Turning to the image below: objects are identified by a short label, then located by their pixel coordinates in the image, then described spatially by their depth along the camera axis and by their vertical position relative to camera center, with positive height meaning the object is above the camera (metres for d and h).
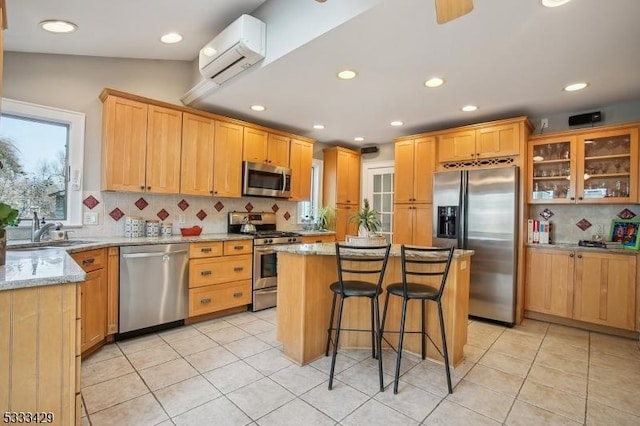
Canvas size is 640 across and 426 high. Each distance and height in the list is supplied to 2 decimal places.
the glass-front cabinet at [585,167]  3.41 +0.59
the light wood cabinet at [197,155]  3.59 +0.65
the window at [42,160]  2.82 +0.44
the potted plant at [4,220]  1.64 -0.07
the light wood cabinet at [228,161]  3.87 +0.63
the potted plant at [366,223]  2.79 -0.07
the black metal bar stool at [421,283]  2.23 -0.52
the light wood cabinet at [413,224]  4.36 -0.12
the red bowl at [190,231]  3.75 -0.24
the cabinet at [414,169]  4.38 +0.65
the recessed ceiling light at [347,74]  2.76 +1.23
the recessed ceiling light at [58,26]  2.45 +1.43
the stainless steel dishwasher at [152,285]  2.92 -0.72
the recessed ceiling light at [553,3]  1.80 +1.22
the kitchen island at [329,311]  2.55 -0.82
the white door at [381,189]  5.52 +0.46
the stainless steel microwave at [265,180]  4.12 +0.44
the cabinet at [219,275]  3.38 -0.71
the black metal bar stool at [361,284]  2.27 -0.54
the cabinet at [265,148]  4.16 +0.89
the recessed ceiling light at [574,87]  2.96 +1.25
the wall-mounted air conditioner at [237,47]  2.50 +1.34
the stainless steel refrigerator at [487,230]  3.58 -0.15
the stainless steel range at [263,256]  3.89 -0.54
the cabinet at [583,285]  3.27 -0.73
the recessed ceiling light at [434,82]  2.87 +1.23
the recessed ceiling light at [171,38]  2.95 +1.62
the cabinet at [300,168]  4.75 +0.68
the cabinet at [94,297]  2.51 -0.73
